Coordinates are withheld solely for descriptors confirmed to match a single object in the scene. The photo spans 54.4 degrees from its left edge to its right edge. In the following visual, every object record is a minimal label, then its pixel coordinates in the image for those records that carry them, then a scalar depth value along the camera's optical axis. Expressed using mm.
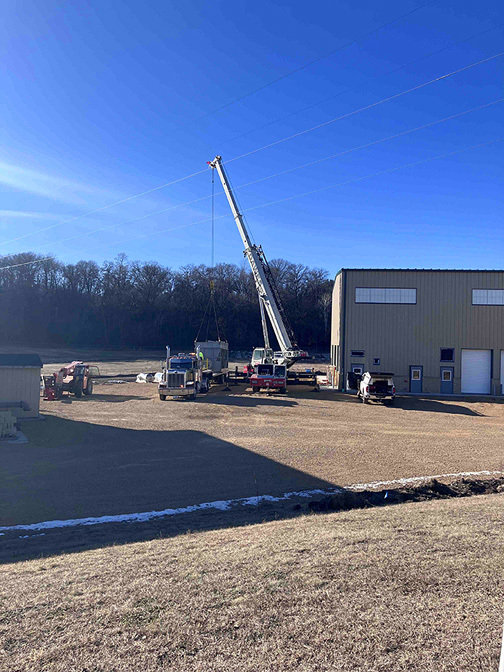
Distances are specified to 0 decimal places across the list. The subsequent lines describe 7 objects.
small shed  23141
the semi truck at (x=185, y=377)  30988
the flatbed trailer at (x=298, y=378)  38281
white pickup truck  31062
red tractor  32047
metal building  36625
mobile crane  38719
